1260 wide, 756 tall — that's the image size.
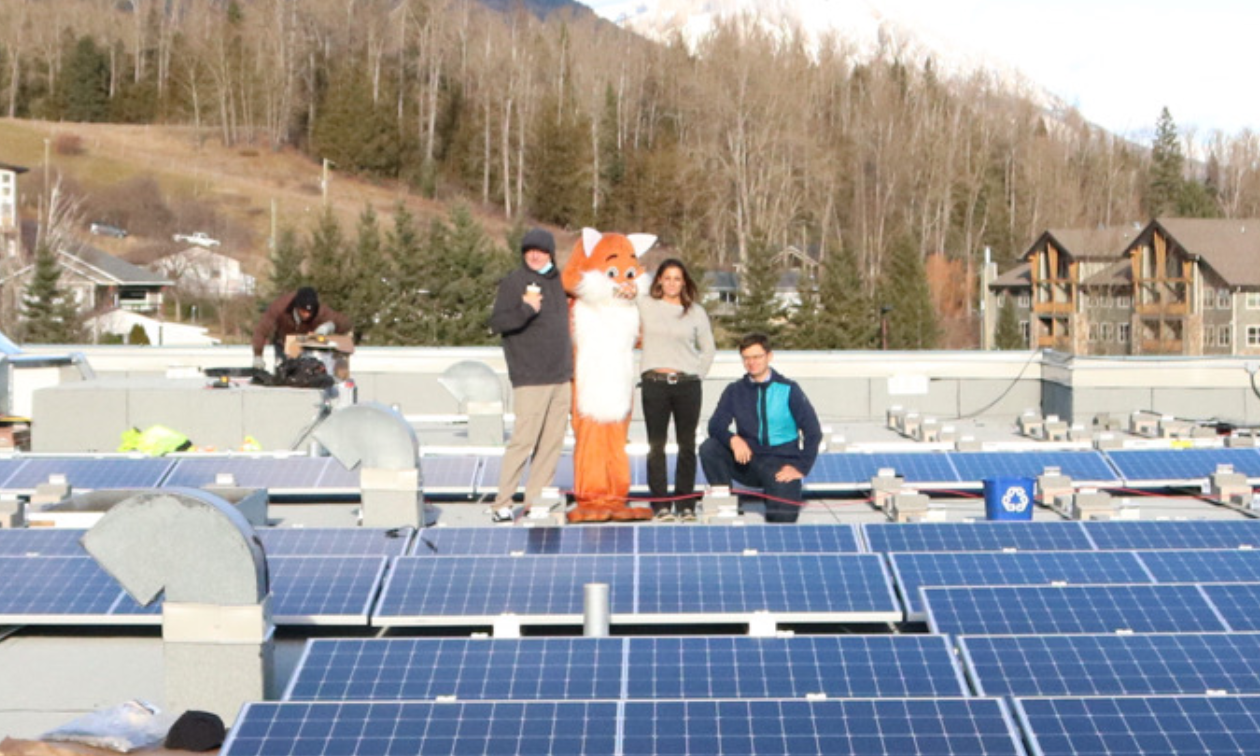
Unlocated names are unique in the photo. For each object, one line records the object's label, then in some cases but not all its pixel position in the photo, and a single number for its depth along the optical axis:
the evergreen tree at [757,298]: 58.28
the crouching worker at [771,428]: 11.51
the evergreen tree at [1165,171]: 102.88
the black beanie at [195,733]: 5.89
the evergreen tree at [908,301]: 66.88
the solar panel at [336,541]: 9.32
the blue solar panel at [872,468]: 13.44
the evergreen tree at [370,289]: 58.03
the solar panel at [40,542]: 9.16
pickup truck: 80.25
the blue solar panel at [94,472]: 13.05
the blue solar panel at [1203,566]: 8.55
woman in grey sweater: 11.34
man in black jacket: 10.68
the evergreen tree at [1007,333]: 73.56
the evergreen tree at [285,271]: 56.91
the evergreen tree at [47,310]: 57.81
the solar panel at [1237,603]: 7.50
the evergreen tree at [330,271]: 57.84
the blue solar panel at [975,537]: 9.53
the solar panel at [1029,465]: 13.71
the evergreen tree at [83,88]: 110.62
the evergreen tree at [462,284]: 58.34
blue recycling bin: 11.45
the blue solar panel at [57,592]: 8.32
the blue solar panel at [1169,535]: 9.80
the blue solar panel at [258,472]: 13.03
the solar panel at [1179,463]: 13.70
